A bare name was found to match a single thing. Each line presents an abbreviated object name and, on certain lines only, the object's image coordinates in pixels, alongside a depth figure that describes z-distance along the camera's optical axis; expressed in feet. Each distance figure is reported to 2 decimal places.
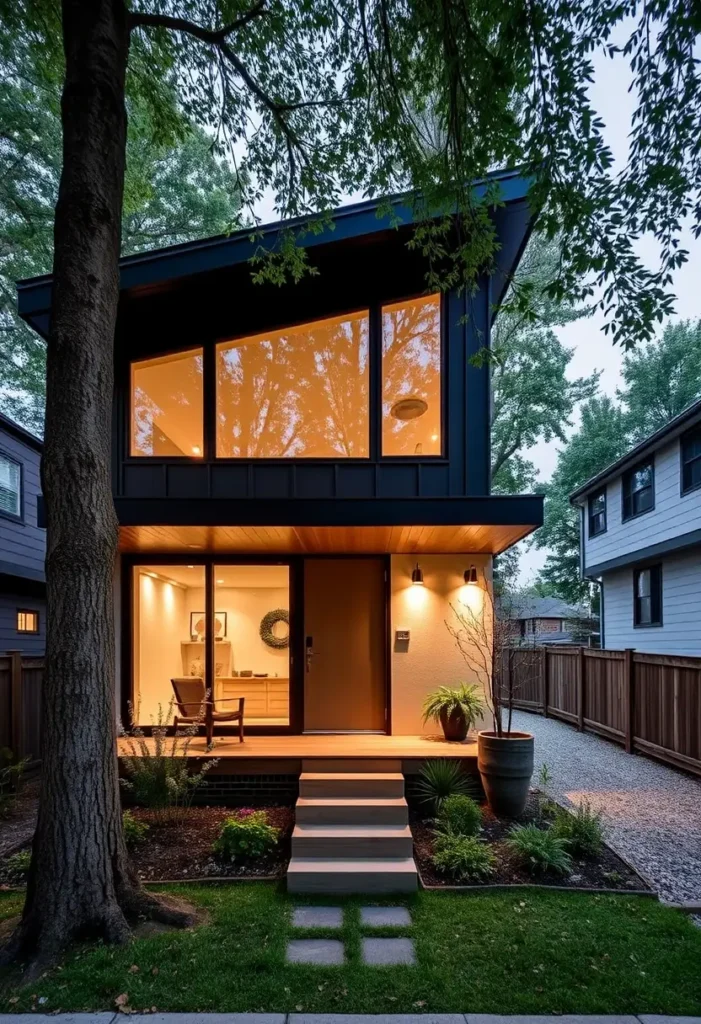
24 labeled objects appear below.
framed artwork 23.50
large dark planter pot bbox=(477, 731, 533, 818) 16.81
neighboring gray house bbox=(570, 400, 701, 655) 32.71
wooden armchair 20.43
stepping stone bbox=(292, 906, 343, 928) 11.87
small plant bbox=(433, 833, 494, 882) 13.66
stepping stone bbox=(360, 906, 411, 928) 11.87
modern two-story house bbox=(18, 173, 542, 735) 19.49
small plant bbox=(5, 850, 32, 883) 13.83
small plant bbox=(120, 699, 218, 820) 16.67
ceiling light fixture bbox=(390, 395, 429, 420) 21.01
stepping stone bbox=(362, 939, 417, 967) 10.55
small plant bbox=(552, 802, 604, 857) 14.82
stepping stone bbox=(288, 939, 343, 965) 10.59
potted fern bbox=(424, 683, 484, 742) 20.56
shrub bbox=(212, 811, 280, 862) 14.43
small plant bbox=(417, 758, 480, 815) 17.40
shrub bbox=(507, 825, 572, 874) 13.79
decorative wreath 23.48
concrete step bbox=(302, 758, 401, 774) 17.71
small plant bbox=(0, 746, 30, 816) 18.11
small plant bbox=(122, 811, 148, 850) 15.28
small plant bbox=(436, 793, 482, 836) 15.53
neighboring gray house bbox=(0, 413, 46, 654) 30.17
